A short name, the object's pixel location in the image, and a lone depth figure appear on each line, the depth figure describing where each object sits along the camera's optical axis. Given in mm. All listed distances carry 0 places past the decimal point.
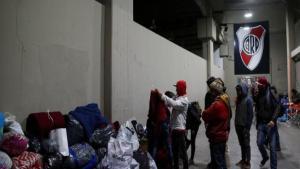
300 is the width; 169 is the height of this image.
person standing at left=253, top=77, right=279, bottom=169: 4297
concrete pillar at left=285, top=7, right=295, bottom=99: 13086
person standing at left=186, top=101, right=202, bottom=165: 4930
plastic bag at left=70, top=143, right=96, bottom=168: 2846
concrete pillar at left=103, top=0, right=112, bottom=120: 4184
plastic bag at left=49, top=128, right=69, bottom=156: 2777
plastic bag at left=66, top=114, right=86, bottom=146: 2963
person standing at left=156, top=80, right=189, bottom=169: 4246
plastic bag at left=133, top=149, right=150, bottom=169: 3453
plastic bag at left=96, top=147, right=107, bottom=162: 3127
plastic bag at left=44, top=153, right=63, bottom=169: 2639
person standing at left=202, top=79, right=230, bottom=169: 3734
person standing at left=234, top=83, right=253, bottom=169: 4684
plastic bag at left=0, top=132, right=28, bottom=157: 2338
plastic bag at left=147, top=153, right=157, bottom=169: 3601
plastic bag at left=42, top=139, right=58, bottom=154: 2719
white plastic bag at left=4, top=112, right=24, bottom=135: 2477
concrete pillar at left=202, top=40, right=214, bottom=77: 11344
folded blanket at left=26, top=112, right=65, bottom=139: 2795
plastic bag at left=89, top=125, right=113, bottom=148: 3137
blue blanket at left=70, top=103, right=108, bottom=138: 3107
